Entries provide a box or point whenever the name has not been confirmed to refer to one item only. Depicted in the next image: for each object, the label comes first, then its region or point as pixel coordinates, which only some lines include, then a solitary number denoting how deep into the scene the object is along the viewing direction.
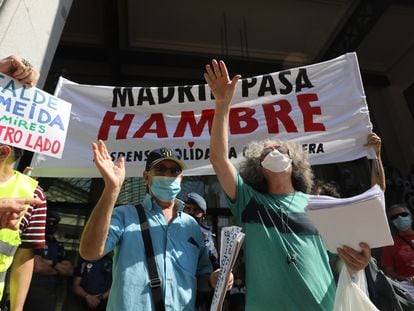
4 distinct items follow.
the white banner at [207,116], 3.02
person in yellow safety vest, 1.72
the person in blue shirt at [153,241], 1.62
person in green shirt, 1.75
